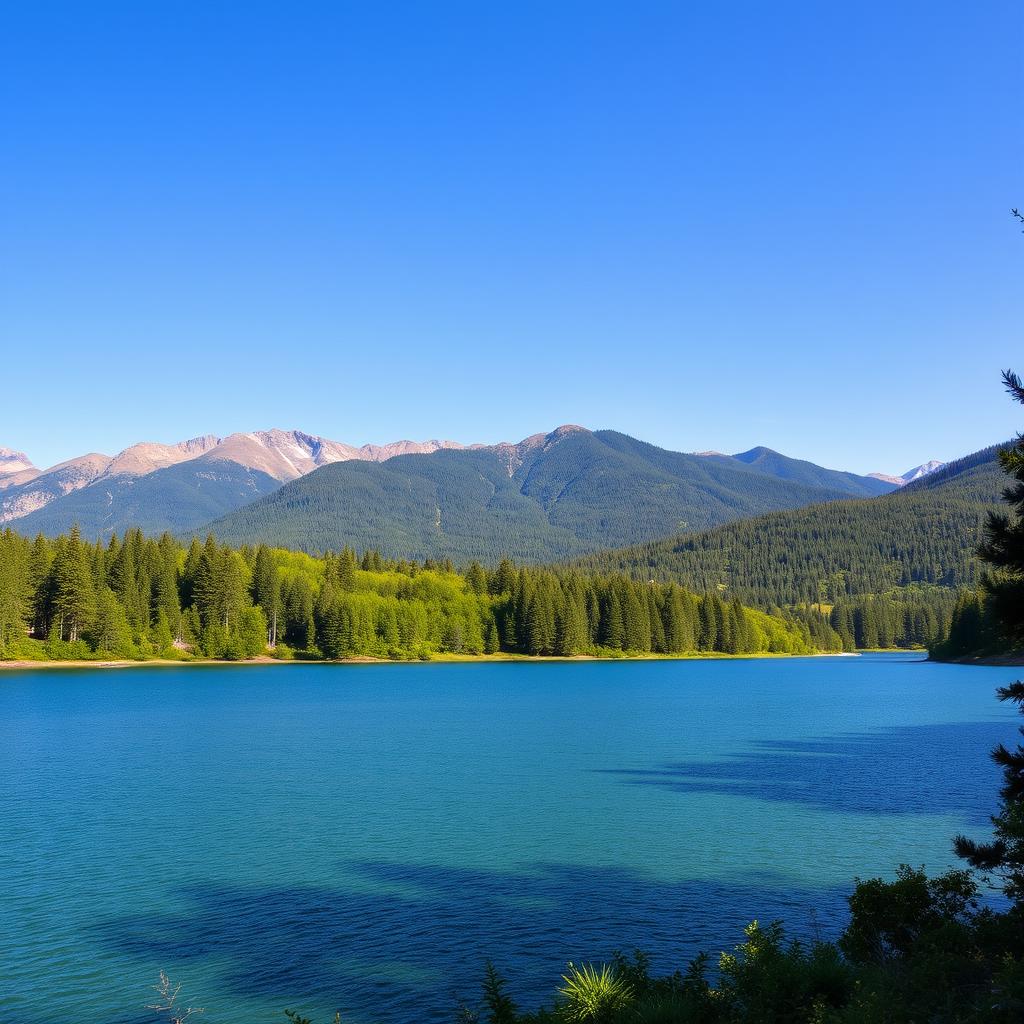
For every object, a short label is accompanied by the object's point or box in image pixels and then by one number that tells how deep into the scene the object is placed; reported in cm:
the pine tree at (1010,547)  1495
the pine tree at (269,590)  16950
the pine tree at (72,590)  13862
